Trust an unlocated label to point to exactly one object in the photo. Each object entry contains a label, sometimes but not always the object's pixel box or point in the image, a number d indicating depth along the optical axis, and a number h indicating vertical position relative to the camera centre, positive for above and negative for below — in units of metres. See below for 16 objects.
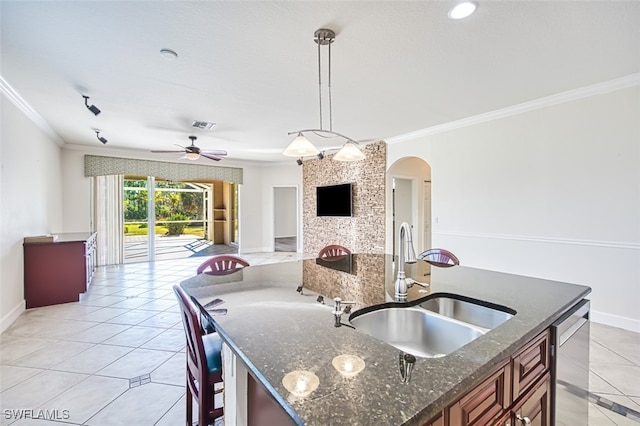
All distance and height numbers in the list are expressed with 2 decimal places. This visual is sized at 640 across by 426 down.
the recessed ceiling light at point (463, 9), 1.95 +1.39
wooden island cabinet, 0.86 -0.63
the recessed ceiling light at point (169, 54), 2.52 +1.41
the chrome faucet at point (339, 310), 1.21 -0.44
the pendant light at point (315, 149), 2.28 +0.56
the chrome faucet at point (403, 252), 1.51 -0.22
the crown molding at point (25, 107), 3.30 +1.45
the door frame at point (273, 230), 8.83 -0.54
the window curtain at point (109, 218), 6.65 -0.08
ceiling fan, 5.46 +1.16
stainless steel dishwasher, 1.30 -0.75
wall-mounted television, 6.75 +0.30
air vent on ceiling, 4.69 +1.47
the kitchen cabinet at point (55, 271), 3.91 -0.78
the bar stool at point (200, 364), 1.33 -0.77
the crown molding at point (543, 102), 3.14 +1.37
